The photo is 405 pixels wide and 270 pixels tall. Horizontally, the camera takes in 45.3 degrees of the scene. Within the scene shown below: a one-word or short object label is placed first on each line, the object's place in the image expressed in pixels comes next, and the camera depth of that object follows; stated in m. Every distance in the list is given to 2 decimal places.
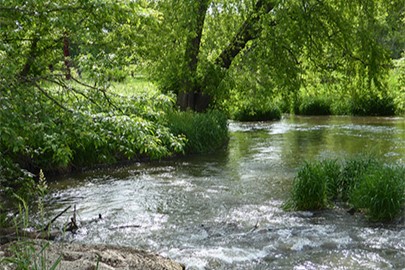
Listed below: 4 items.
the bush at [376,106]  28.44
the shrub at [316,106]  30.77
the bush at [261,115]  28.56
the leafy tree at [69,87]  5.53
